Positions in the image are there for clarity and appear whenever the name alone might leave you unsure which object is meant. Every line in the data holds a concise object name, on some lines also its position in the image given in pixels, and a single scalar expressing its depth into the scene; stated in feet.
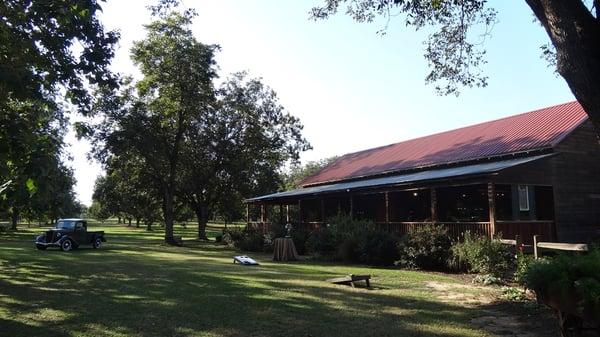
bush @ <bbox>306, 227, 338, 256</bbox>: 76.18
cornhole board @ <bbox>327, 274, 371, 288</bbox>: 39.91
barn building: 67.00
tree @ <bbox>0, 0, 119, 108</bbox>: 34.22
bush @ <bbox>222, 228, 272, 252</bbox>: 97.13
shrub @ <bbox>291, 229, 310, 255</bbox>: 87.14
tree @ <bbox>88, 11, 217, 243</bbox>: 113.70
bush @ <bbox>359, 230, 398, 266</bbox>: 65.31
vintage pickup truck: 90.07
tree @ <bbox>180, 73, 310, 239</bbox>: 132.05
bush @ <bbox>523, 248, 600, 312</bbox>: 20.04
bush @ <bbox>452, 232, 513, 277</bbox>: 49.52
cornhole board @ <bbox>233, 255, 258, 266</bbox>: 63.40
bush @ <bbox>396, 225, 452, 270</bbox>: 59.11
